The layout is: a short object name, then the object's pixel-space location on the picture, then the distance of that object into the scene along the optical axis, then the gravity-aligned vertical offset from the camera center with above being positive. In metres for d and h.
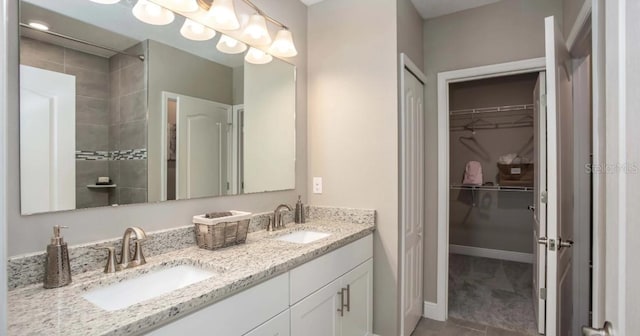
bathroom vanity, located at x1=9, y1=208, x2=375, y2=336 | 0.84 -0.42
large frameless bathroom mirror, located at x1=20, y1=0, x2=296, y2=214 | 1.10 +0.25
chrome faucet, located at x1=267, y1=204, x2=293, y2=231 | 1.99 -0.35
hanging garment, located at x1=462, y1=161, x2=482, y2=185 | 4.16 -0.10
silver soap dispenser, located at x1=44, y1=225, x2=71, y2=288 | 1.03 -0.32
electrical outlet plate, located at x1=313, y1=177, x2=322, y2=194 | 2.37 -0.14
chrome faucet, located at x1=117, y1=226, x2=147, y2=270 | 1.20 -0.34
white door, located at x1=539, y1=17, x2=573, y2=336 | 1.39 -0.03
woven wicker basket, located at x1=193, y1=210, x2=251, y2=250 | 1.47 -0.31
